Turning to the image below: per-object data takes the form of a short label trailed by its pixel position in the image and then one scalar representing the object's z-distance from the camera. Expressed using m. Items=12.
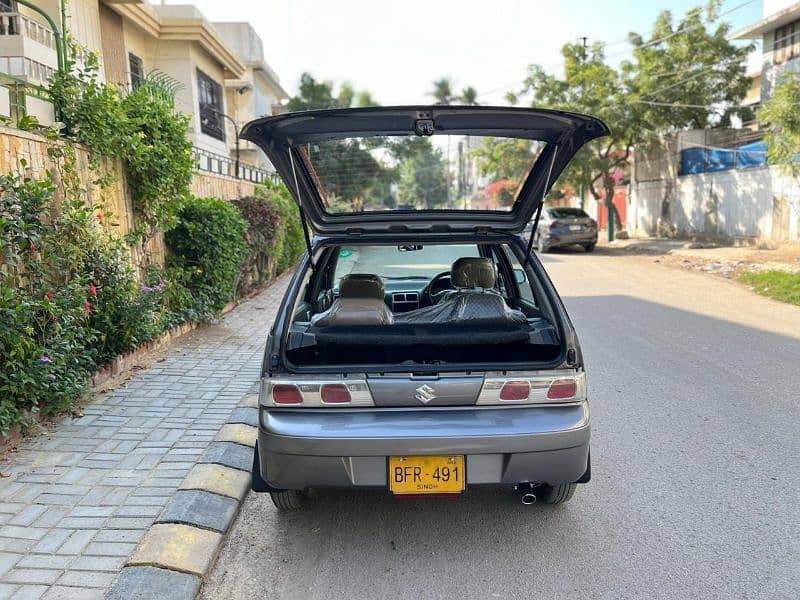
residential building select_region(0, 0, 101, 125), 9.02
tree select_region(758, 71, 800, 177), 11.88
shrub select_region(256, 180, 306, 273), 12.27
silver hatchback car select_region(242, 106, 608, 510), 2.91
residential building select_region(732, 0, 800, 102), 20.11
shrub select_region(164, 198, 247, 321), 7.44
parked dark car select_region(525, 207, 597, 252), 19.59
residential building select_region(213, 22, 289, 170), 21.22
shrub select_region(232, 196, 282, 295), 9.99
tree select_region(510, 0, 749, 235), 20.14
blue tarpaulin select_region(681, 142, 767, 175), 17.27
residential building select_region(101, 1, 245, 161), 12.68
